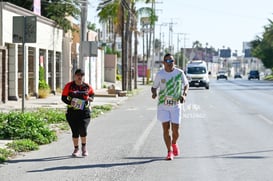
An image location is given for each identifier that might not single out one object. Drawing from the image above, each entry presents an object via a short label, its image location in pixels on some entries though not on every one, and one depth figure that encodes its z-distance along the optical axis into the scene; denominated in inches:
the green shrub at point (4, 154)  466.1
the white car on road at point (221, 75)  4330.7
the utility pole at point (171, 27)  4472.4
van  2207.2
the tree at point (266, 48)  3961.1
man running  466.0
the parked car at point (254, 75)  4200.3
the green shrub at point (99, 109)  951.4
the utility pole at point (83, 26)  1115.9
